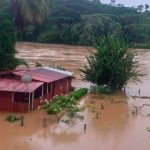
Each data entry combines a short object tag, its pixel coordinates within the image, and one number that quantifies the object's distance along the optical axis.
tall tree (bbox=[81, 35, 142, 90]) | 27.02
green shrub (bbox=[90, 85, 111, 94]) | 26.70
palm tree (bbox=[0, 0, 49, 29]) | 28.44
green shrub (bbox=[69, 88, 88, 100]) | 24.56
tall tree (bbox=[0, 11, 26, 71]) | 25.58
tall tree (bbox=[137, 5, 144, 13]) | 111.80
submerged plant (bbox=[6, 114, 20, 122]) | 18.14
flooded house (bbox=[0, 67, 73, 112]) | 19.77
